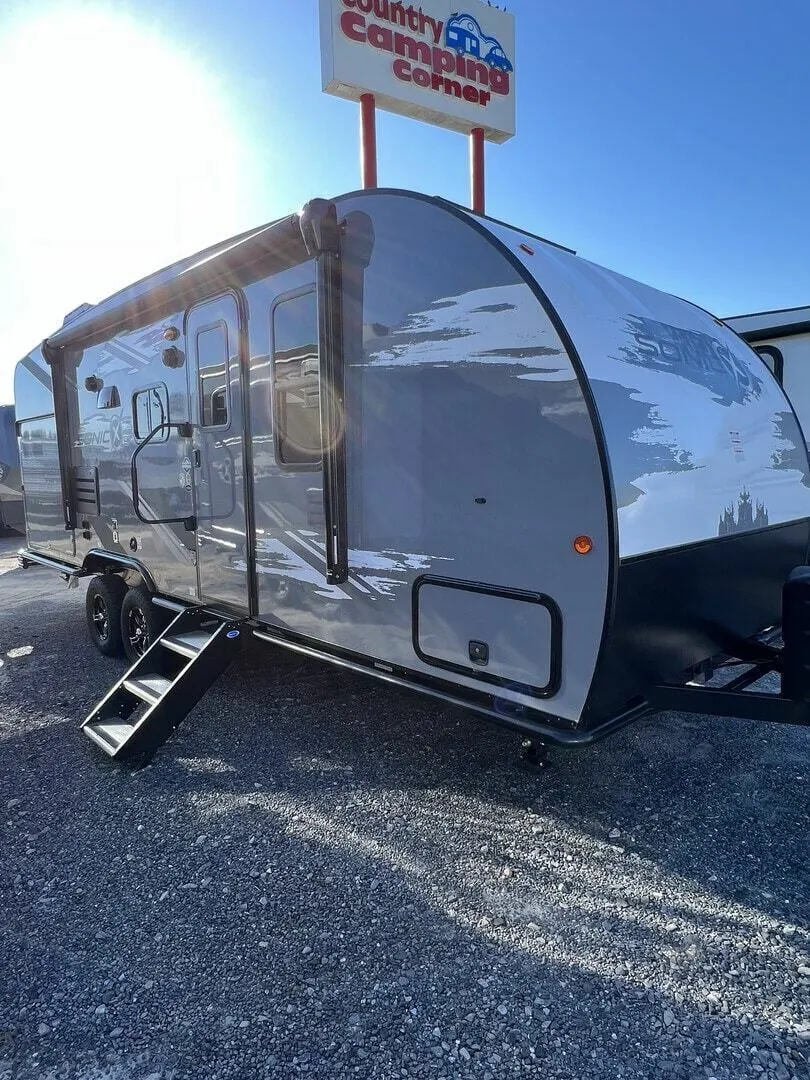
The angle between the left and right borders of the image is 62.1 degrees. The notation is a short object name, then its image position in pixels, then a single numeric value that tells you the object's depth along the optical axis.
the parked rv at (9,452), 8.45
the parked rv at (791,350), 5.68
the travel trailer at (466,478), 2.71
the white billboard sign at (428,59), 7.70
